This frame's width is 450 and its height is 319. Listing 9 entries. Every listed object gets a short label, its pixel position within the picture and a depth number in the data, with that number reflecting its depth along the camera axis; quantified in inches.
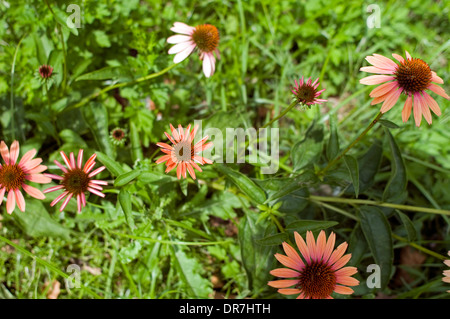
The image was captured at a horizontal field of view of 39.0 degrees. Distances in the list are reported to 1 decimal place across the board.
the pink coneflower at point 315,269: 22.0
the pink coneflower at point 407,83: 21.5
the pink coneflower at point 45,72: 24.1
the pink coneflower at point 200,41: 24.8
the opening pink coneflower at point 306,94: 22.0
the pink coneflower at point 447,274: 22.0
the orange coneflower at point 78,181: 22.7
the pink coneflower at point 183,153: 22.4
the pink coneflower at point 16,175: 22.6
